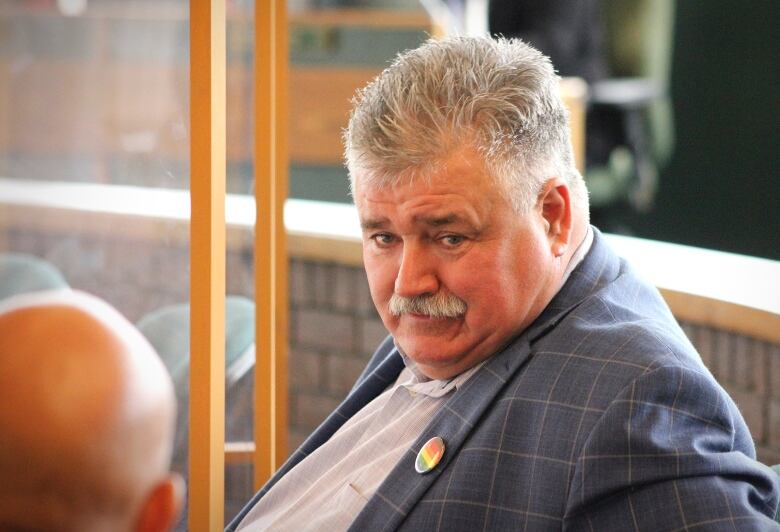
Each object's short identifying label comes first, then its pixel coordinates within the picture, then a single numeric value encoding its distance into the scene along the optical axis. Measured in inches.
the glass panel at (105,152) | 77.5
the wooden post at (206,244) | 86.4
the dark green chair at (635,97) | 249.8
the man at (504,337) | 84.6
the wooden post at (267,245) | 95.6
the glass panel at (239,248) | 92.3
